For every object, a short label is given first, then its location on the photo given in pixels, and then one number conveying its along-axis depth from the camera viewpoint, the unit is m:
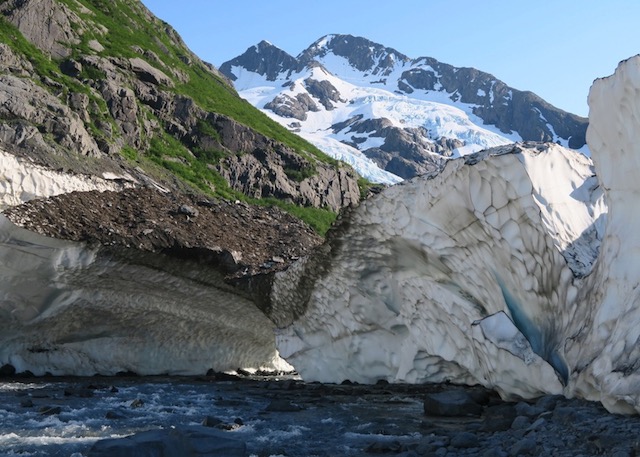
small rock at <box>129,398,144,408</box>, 11.79
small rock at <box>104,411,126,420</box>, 10.33
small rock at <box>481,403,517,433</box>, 8.16
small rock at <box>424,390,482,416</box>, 9.94
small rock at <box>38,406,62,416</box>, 10.44
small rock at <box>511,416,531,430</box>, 7.87
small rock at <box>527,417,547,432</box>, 7.34
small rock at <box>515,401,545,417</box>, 8.15
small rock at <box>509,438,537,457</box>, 6.62
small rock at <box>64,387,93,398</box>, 13.04
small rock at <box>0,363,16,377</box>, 16.81
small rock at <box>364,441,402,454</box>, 7.71
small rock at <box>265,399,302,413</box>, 11.61
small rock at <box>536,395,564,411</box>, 8.12
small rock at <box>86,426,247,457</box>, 6.55
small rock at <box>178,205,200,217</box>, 18.77
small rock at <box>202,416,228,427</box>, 9.76
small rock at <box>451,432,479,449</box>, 7.37
